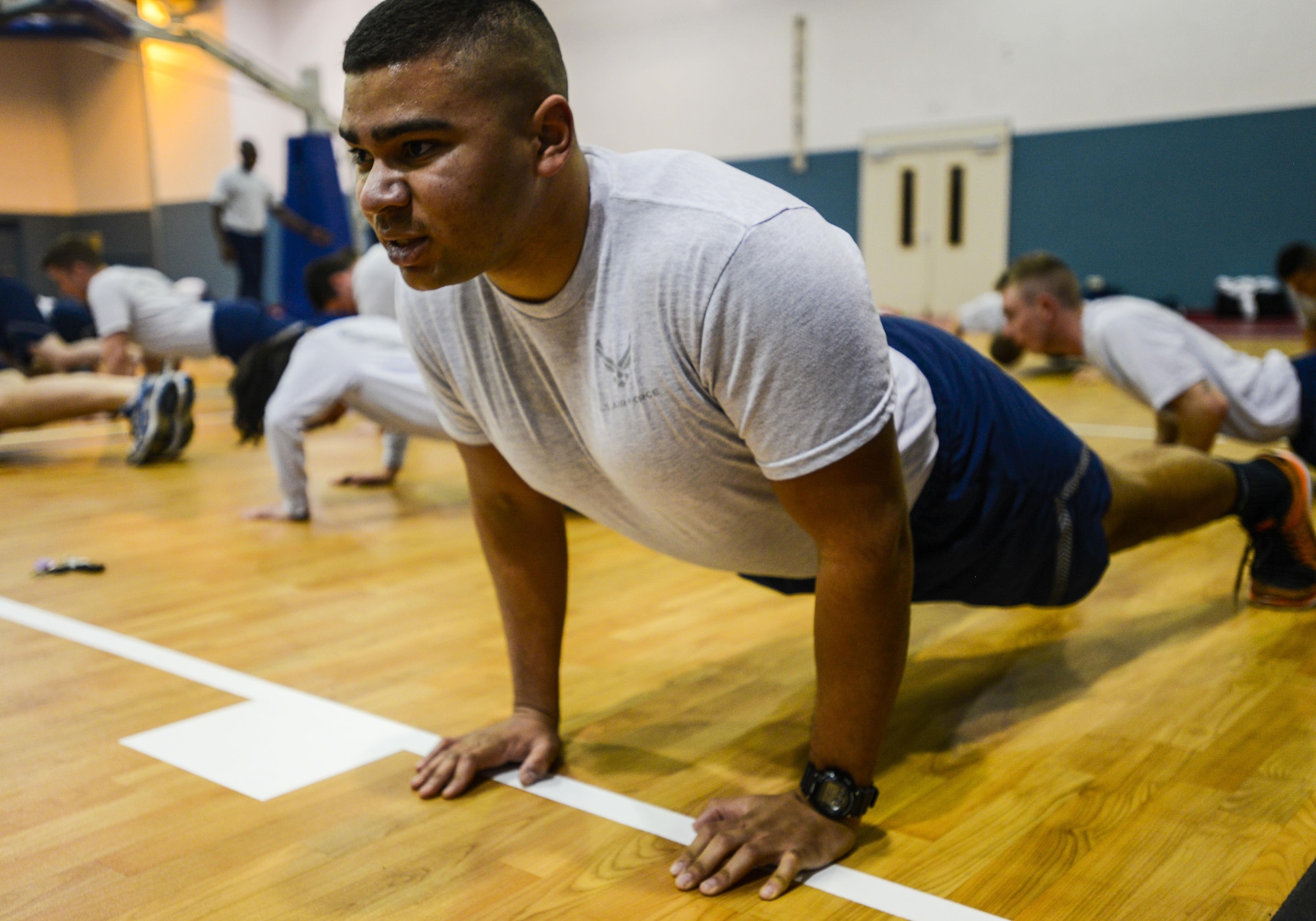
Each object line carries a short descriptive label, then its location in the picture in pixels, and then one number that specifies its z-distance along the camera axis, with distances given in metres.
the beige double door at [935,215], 9.31
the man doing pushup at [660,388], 1.05
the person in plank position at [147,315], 5.12
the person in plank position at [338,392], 3.16
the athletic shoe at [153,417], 4.20
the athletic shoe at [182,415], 4.25
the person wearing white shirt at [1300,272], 5.01
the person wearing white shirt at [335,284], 4.79
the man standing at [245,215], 8.69
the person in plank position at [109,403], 4.21
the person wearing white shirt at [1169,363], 3.02
